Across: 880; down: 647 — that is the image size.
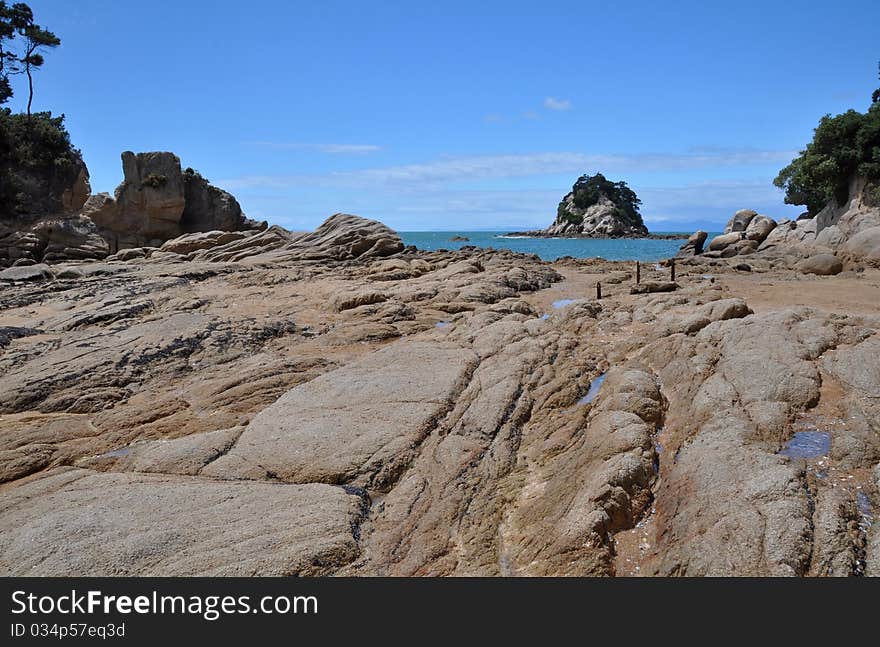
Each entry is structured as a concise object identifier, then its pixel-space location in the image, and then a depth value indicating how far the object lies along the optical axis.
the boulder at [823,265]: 25.25
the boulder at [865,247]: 27.31
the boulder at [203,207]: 47.59
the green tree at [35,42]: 41.38
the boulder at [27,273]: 25.87
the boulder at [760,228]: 41.81
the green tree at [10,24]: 40.66
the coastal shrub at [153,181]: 43.34
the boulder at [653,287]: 19.94
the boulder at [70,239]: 38.22
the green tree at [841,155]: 32.19
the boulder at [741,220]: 45.78
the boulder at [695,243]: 47.09
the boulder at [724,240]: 41.97
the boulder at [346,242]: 30.53
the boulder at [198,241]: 35.38
